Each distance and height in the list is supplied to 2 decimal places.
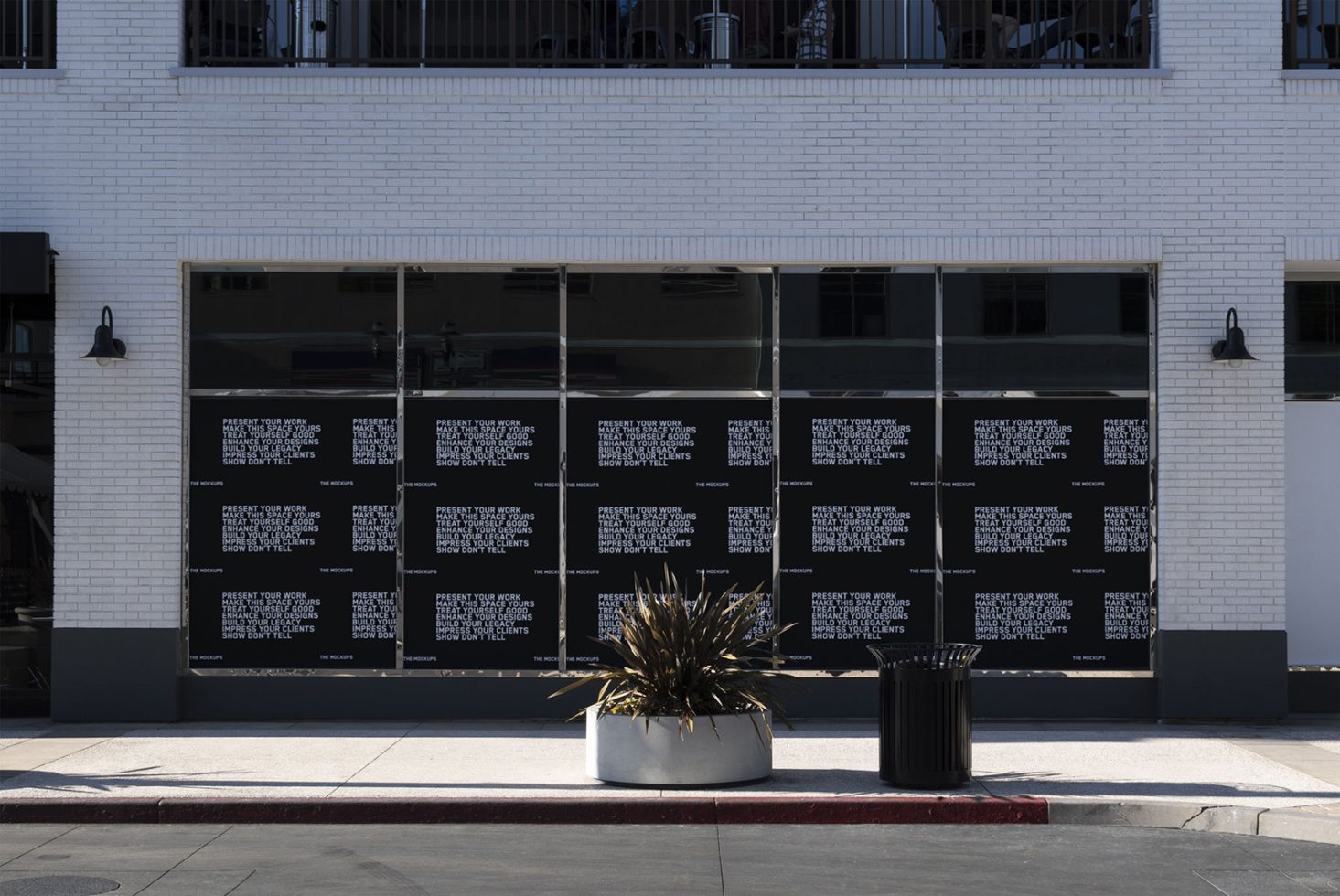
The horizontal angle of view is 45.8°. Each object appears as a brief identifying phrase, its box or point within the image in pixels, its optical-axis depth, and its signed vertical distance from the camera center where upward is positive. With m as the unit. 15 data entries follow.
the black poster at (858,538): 14.33 -0.58
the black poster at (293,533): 14.35 -0.54
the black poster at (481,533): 14.34 -0.54
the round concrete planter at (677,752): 10.76 -1.90
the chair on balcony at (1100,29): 14.77 +4.15
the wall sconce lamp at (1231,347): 13.80 +1.11
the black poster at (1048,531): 14.33 -0.52
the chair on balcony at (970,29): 14.80 +4.16
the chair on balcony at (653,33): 14.83 +4.12
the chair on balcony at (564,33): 14.80 +4.12
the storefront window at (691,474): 14.34 +0.00
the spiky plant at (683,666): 10.95 -1.33
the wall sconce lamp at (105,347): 13.84 +1.10
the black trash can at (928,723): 10.70 -1.69
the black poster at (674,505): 14.34 -0.28
